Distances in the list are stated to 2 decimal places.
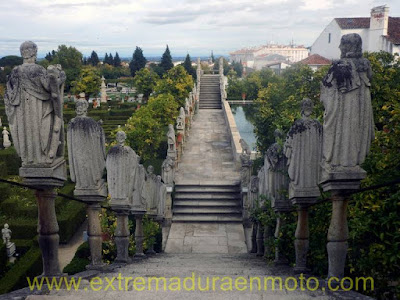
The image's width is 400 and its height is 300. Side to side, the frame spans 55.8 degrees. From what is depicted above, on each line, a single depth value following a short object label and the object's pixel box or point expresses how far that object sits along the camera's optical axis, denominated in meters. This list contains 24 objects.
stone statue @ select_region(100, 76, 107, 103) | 44.75
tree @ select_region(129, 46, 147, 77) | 80.00
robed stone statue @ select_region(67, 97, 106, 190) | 4.95
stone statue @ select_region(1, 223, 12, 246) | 11.75
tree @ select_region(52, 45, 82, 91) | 67.11
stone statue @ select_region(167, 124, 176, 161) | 17.23
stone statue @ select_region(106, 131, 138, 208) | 5.74
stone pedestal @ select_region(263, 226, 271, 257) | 7.85
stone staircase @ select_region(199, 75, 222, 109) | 37.19
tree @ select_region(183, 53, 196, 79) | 59.14
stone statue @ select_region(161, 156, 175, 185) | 15.38
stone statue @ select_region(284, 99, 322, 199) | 4.74
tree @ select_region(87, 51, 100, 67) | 89.56
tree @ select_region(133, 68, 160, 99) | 44.23
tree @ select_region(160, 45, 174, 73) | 71.38
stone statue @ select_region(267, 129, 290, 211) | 6.07
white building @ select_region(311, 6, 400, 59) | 32.97
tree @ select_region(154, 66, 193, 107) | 33.75
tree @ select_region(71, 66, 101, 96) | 44.84
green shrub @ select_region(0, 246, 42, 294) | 9.82
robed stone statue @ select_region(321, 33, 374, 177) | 3.94
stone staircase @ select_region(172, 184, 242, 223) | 14.63
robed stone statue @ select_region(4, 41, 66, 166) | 4.23
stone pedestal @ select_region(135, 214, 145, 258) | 8.26
